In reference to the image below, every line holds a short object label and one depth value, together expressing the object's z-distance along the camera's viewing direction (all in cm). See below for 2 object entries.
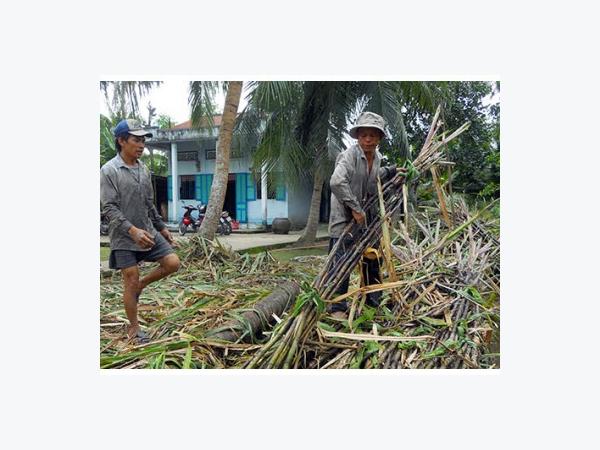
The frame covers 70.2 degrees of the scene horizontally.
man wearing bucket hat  291
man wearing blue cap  259
